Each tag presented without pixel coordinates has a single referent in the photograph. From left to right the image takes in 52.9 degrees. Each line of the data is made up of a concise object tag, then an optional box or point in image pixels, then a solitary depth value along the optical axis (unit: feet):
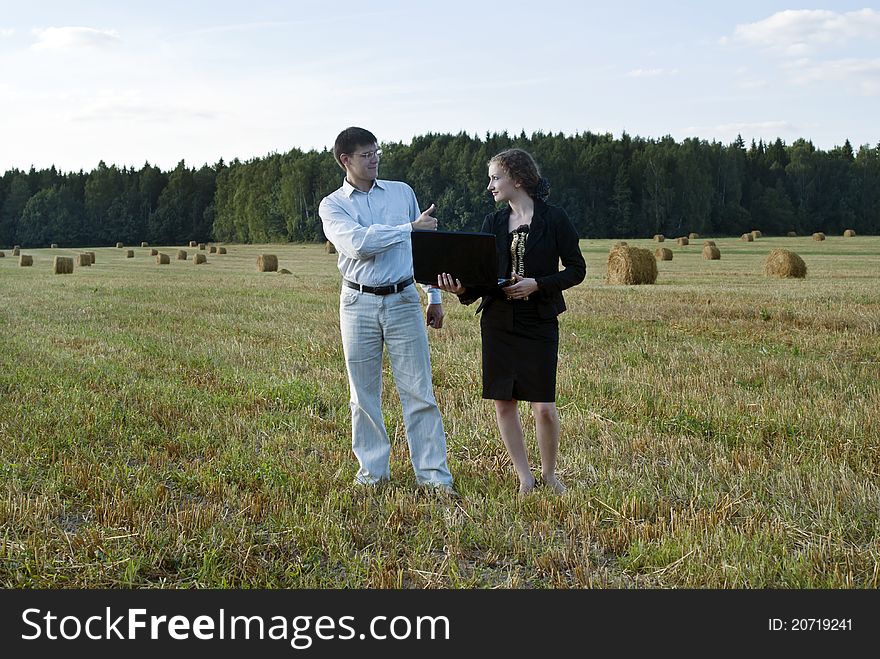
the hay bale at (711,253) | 126.12
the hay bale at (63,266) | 110.01
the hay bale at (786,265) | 82.84
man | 17.11
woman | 16.80
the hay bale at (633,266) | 77.61
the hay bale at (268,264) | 113.19
